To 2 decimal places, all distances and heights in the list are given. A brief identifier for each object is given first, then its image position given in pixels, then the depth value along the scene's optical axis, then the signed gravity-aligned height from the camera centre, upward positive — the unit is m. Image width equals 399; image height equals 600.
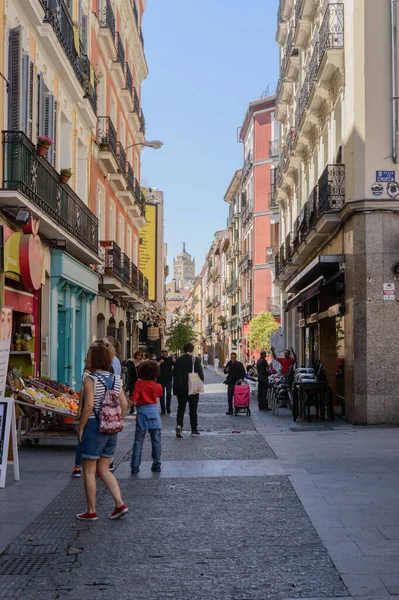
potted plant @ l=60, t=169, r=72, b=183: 17.61 +3.79
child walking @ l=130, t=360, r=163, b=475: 10.66 -0.85
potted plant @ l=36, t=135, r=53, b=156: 15.02 +3.78
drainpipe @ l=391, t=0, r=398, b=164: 16.42 +5.45
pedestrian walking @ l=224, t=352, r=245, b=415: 21.25 -0.59
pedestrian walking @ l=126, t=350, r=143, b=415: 20.42 -0.45
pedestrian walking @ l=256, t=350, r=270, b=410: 22.09 -0.76
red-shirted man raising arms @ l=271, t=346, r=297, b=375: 22.58 -0.27
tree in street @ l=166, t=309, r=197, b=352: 71.88 +1.67
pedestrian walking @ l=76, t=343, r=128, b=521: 7.66 -0.72
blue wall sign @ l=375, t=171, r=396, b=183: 16.41 +3.49
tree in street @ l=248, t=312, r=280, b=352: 45.75 +1.27
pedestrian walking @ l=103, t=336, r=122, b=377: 11.08 -0.02
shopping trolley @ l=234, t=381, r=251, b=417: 20.66 -1.15
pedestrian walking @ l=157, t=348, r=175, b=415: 21.94 -0.68
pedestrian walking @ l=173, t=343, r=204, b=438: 15.08 -0.61
